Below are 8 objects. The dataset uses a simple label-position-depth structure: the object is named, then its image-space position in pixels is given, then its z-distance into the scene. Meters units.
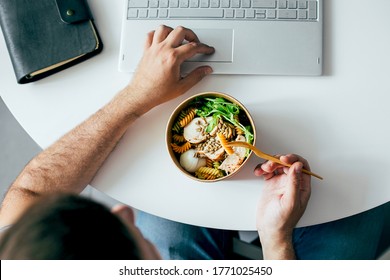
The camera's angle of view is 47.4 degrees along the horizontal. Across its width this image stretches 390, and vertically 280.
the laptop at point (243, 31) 0.81
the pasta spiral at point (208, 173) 0.75
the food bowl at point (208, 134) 0.74
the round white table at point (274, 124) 0.78
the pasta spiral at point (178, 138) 0.76
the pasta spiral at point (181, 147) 0.75
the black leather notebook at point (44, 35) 0.83
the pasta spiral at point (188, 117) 0.75
